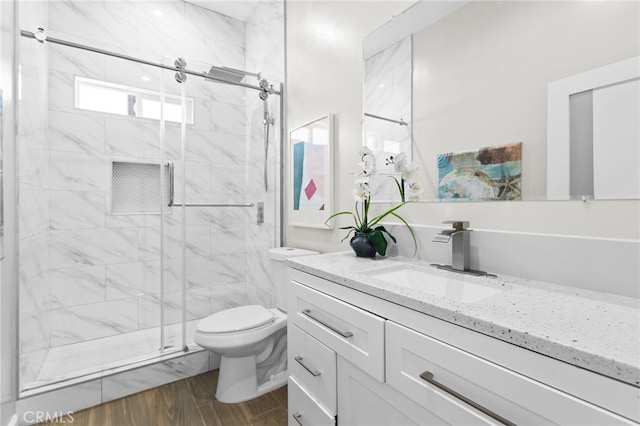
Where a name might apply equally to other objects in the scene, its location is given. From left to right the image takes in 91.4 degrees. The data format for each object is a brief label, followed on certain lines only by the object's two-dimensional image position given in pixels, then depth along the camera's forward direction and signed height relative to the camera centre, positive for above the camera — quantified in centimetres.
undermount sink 94 -24
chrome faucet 112 -12
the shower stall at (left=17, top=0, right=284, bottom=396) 225 +25
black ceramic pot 142 -16
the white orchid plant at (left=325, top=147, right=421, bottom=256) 139 +11
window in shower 238 +89
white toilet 175 -75
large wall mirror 86 +43
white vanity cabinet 52 -36
